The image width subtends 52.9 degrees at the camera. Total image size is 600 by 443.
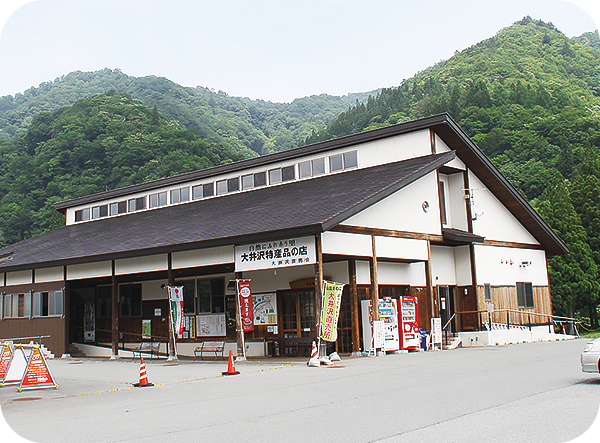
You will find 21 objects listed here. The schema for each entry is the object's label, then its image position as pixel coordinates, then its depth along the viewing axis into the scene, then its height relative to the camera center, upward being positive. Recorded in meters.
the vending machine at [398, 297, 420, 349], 19.42 -0.58
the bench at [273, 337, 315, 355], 19.89 -1.07
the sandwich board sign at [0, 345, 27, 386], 14.67 -1.05
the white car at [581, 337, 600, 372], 10.56 -1.08
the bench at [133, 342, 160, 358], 23.45 -1.20
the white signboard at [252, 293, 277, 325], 21.25 +0.11
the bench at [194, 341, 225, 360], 22.02 -1.23
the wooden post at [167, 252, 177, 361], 20.52 -0.39
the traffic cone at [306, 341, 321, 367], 15.78 -1.28
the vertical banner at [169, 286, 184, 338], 20.16 +0.30
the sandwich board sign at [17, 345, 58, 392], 13.62 -1.16
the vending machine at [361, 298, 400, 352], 18.78 -0.49
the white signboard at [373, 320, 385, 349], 18.34 -0.85
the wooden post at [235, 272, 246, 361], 18.36 -0.52
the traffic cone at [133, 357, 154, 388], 13.67 -1.41
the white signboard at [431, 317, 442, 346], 20.91 -1.00
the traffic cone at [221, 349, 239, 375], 15.05 -1.39
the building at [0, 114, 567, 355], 18.64 +2.17
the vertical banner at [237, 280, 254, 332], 18.30 +0.29
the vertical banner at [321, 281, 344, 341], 16.48 -0.05
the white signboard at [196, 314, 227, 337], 23.73 -0.43
